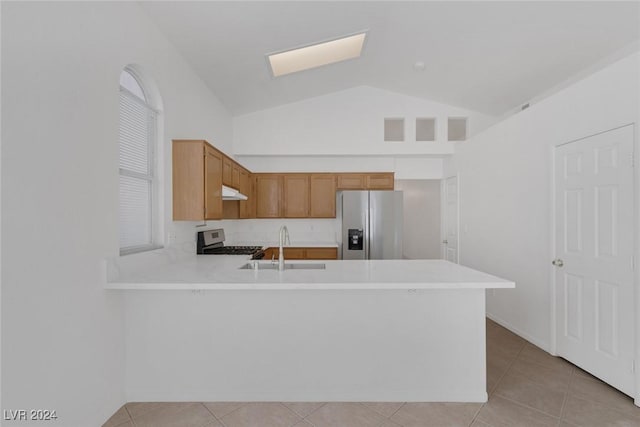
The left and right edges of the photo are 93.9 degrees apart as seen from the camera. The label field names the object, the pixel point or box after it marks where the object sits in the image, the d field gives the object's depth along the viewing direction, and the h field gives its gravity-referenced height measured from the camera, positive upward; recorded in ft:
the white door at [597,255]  7.22 -1.18
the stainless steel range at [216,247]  11.19 -1.39
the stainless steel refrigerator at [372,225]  15.51 -0.67
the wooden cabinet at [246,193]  14.52 +1.01
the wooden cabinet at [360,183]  17.15 +1.68
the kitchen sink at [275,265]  8.95 -1.63
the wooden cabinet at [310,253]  15.78 -2.14
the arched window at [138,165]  7.30 +1.28
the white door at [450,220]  16.06 -0.46
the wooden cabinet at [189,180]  8.95 +0.99
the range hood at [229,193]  10.84 +0.73
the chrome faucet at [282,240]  7.78 -0.77
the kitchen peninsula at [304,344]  7.04 -3.12
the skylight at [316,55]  11.01 +6.19
